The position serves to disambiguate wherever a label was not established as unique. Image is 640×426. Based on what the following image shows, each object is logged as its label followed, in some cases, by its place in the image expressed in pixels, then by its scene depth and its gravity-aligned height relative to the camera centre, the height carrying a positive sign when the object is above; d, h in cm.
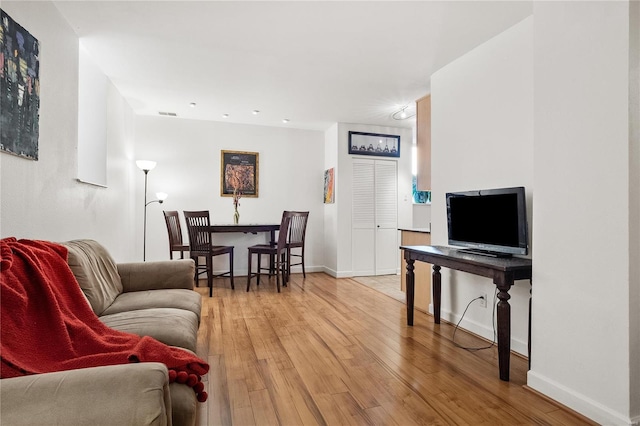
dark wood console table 206 -36
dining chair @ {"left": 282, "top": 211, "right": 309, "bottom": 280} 484 -27
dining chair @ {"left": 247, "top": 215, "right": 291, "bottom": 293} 452 -47
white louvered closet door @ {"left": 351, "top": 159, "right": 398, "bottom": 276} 543 -4
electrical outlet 277 -71
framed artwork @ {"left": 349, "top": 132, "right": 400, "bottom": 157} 542 +116
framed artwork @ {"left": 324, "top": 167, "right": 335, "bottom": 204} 550 +47
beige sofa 84 -49
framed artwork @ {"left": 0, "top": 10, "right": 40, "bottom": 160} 170 +68
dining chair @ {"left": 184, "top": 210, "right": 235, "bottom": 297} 421 -31
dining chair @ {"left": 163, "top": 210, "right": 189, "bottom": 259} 452 -26
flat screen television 228 -4
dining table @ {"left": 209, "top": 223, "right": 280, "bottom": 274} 444 -19
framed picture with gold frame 540 +67
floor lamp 464 +28
